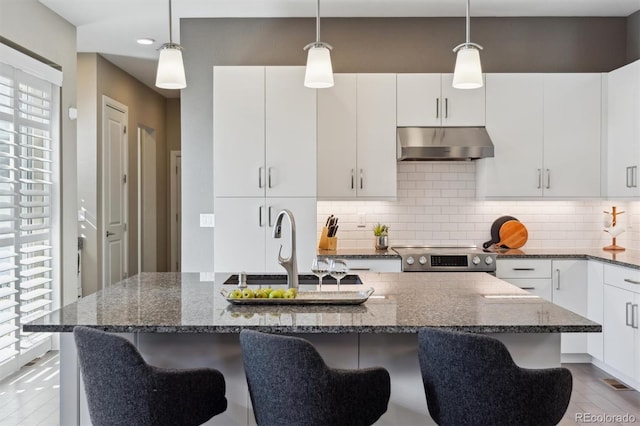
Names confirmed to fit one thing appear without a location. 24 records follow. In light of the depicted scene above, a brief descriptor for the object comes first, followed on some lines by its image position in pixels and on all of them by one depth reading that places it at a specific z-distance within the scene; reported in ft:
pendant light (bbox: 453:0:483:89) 9.06
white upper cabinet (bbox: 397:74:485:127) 14.84
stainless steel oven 13.98
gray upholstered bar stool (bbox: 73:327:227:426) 5.94
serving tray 7.56
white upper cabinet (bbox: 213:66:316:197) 14.35
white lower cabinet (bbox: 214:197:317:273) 14.39
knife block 15.30
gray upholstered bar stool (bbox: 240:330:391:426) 5.82
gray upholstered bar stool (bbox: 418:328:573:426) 5.86
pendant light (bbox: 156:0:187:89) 8.95
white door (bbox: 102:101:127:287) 20.93
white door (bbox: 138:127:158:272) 25.00
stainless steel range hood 14.40
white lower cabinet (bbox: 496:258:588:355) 14.23
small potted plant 15.40
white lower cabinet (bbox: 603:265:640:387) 12.39
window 13.28
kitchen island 6.43
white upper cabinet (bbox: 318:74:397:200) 14.85
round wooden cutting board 15.44
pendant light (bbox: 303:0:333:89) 8.92
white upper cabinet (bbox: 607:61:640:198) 13.80
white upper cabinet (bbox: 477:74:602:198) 14.87
